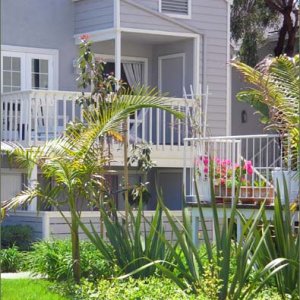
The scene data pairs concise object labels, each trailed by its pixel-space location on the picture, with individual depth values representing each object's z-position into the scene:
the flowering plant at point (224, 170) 13.54
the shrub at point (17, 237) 15.80
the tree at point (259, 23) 24.56
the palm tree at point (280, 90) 10.20
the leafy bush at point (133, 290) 9.27
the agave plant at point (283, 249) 9.23
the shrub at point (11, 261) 13.72
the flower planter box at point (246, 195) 13.13
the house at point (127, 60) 18.00
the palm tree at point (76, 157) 10.94
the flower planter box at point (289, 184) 12.10
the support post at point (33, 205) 16.96
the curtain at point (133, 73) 21.03
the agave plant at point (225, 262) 8.87
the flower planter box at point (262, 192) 12.99
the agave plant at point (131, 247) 10.55
